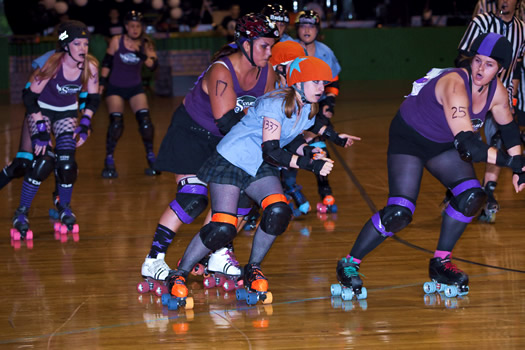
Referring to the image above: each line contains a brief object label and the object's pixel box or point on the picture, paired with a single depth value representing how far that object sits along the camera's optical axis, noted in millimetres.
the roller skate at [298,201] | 10013
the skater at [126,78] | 12675
